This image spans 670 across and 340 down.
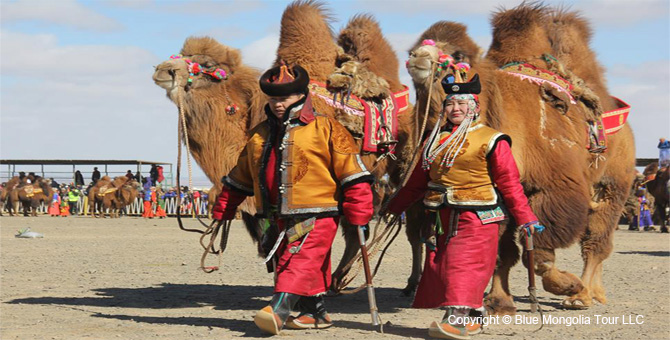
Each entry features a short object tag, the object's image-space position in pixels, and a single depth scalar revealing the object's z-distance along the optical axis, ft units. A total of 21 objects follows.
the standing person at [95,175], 131.34
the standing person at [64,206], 123.37
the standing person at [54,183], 138.68
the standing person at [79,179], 140.15
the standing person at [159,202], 117.08
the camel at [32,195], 117.19
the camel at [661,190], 79.00
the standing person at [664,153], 83.10
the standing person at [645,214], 87.25
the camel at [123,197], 113.19
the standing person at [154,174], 130.72
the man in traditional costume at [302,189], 20.59
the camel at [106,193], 113.29
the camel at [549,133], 24.14
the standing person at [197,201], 121.19
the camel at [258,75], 25.99
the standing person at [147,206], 116.88
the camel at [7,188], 119.96
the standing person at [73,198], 122.31
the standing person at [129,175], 122.93
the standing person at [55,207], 123.34
